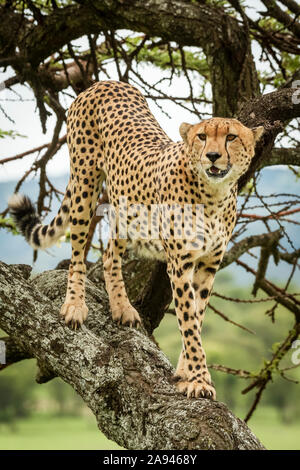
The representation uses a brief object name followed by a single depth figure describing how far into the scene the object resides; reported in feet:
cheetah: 19.93
